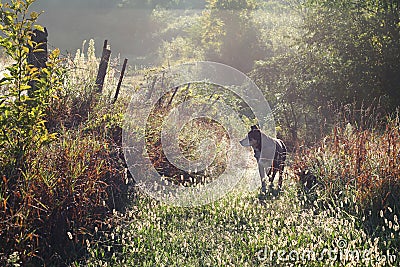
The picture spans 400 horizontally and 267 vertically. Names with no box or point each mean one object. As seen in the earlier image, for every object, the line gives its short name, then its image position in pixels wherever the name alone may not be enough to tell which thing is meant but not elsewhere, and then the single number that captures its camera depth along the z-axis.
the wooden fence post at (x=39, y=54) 10.60
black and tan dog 11.41
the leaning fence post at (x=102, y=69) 13.25
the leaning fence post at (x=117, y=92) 12.42
